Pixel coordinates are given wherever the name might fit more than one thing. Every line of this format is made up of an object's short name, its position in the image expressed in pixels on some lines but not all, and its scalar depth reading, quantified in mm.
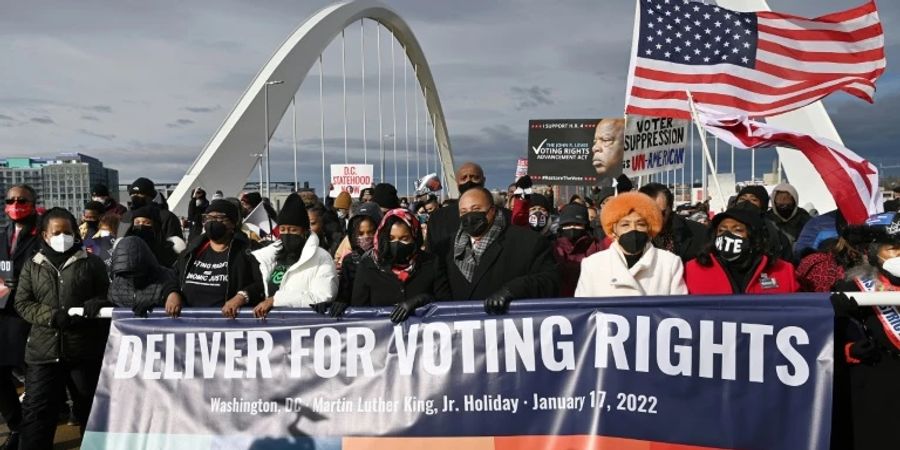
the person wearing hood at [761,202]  5207
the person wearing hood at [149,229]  6293
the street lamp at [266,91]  31031
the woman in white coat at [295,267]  4414
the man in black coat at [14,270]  5113
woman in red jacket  3973
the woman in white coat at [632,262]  3982
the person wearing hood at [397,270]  4219
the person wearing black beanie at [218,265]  4734
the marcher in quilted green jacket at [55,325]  4633
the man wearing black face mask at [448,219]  4805
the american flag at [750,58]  7090
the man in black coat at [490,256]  4289
